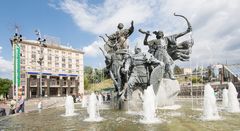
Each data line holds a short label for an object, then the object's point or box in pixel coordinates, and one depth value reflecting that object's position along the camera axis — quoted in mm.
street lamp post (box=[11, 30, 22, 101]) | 17124
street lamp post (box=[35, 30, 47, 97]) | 18793
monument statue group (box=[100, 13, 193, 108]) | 7519
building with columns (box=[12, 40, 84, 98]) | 47471
